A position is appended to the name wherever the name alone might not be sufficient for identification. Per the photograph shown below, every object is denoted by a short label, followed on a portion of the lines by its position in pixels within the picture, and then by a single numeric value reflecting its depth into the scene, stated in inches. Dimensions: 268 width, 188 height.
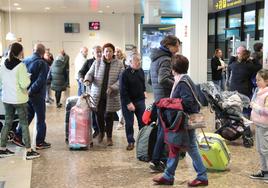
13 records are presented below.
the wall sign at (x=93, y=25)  746.2
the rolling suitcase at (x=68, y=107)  238.6
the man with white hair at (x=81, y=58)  374.0
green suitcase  177.8
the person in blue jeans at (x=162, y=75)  180.9
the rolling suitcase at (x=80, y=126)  220.4
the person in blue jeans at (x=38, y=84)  216.5
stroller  232.6
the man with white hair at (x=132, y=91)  210.8
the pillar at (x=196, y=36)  349.7
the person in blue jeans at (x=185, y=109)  153.8
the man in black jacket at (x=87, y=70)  250.2
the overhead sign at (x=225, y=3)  305.5
